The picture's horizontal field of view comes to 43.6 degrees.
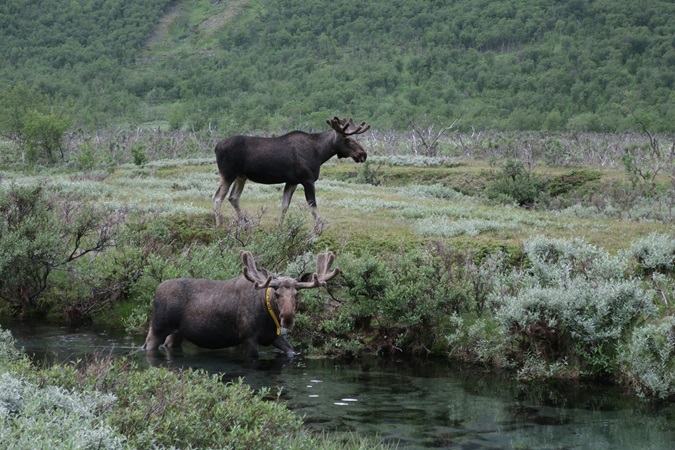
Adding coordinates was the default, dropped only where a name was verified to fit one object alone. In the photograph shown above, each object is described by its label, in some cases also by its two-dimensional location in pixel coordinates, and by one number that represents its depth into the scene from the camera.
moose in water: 13.41
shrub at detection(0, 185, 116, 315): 16.77
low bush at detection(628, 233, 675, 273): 16.42
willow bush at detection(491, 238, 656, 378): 13.39
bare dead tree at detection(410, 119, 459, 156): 53.66
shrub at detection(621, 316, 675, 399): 12.14
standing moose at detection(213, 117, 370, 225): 20.03
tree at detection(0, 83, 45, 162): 51.97
